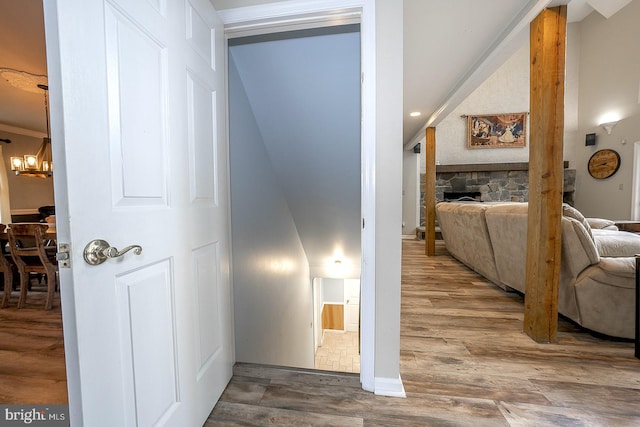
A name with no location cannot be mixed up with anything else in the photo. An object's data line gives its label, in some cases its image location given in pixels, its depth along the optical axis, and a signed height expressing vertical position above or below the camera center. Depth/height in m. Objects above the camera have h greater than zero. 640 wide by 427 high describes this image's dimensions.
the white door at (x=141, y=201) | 0.66 -0.01
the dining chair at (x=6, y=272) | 2.79 -0.80
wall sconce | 5.33 +1.40
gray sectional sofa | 1.69 -0.55
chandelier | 3.36 +0.49
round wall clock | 5.31 +0.62
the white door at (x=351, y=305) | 6.48 -2.86
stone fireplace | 6.04 +0.28
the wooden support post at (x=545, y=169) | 1.66 +0.16
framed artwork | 6.19 +1.56
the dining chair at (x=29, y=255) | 2.63 -0.58
